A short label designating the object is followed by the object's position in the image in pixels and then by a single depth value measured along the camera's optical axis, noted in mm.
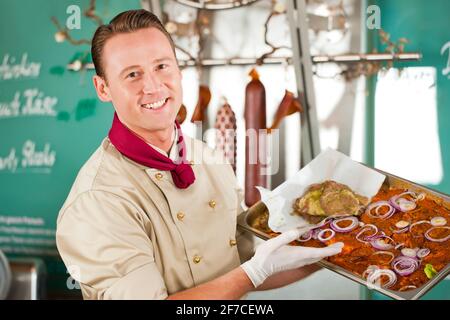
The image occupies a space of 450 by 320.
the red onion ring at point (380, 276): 1599
